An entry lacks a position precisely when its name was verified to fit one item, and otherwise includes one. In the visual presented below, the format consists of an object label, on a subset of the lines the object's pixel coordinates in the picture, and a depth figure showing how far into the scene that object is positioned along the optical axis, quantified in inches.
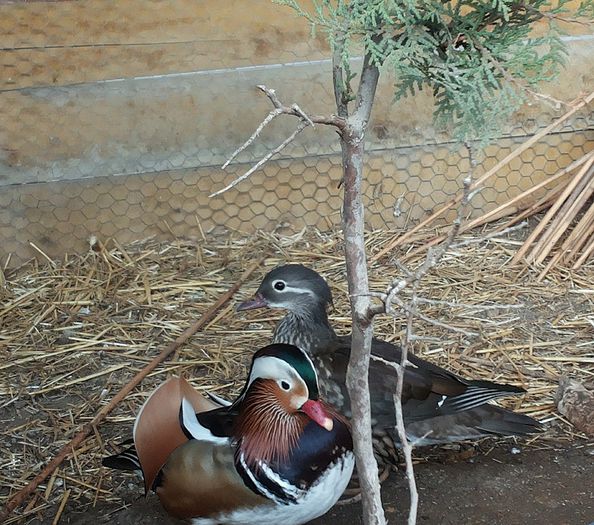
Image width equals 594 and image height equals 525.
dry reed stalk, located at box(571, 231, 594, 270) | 149.6
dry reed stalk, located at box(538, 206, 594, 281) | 151.3
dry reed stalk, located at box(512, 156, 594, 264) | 152.8
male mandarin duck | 92.2
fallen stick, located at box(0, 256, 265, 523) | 105.2
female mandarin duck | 107.3
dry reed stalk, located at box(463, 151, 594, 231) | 156.3
